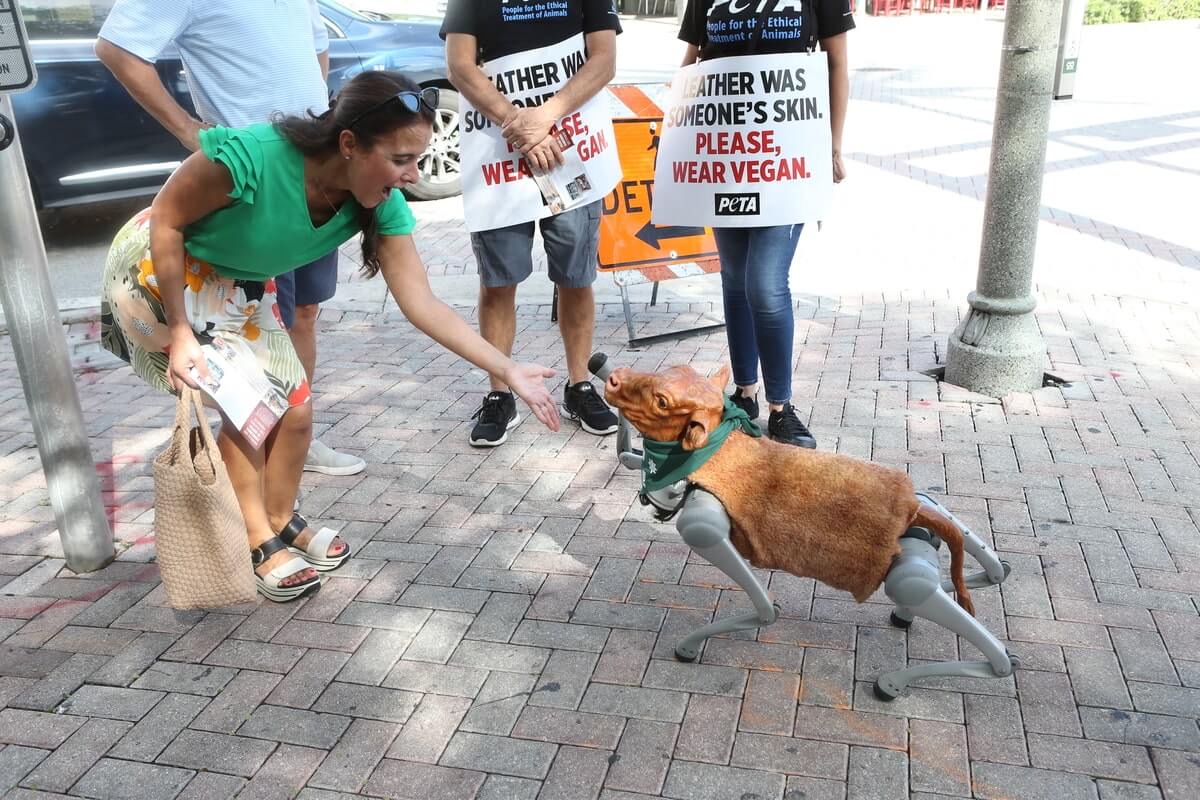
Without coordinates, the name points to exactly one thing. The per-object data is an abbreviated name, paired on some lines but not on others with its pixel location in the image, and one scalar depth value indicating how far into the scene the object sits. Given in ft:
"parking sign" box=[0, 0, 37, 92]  9.18
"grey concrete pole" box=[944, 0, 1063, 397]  14.19
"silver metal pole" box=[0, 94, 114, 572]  10.13
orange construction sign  18.56
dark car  23.97
